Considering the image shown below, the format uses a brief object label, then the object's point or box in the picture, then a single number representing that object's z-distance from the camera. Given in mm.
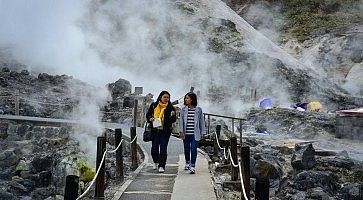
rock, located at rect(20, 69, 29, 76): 22997
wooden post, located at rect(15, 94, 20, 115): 18734
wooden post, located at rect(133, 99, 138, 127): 16814
